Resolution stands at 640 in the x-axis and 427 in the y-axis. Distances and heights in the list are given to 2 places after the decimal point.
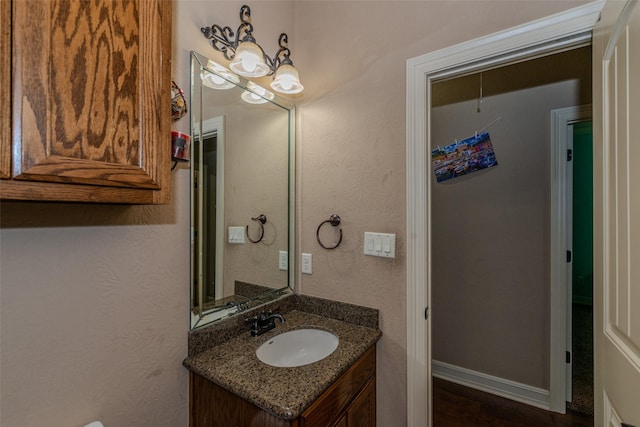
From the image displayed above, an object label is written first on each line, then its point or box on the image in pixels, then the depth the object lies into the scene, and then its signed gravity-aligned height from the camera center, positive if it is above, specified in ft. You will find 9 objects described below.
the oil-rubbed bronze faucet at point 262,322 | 4.41 -1.70
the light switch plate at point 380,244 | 4.45 -0.48
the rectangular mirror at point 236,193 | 3.91 +0.33
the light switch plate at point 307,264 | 5.32 -0.92
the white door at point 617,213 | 2.35 +0.01
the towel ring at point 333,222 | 4.98 -0.15
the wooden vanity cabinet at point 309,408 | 3.16 -2.31
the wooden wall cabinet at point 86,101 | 1.73 +0.79
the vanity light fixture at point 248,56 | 4.02 +2.32
